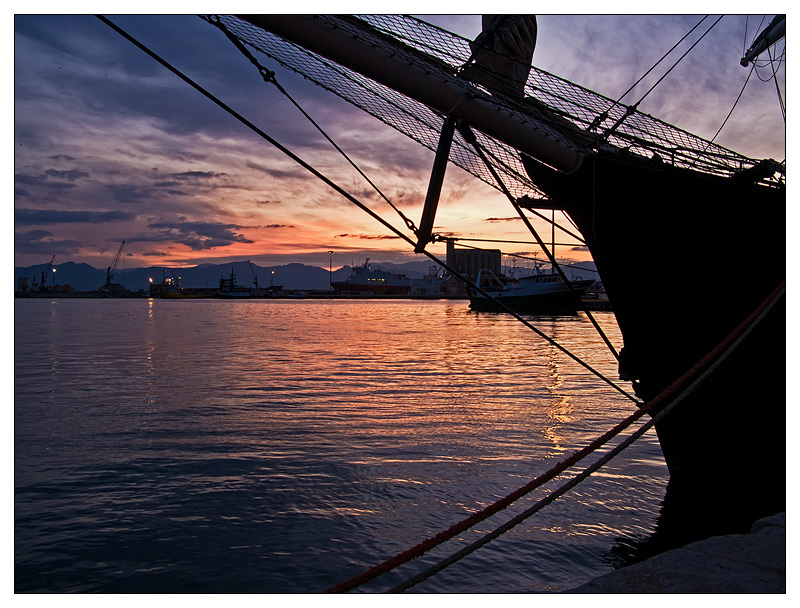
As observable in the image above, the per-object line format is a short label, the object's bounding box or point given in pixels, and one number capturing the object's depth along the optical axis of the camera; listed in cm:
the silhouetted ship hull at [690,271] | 571
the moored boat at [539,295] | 5553
